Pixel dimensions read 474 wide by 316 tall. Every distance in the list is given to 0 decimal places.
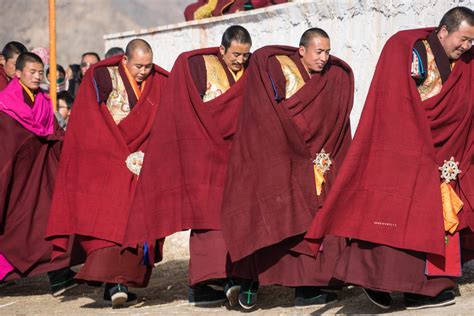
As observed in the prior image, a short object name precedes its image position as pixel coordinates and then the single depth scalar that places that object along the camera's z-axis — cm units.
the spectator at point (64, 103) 1777
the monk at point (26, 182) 1441
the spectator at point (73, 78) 2001
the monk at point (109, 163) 1319
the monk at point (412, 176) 1113
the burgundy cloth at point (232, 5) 1919
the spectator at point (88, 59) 1851
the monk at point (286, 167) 1201
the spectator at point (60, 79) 2004
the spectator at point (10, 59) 1627
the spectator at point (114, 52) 1533
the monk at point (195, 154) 1271
